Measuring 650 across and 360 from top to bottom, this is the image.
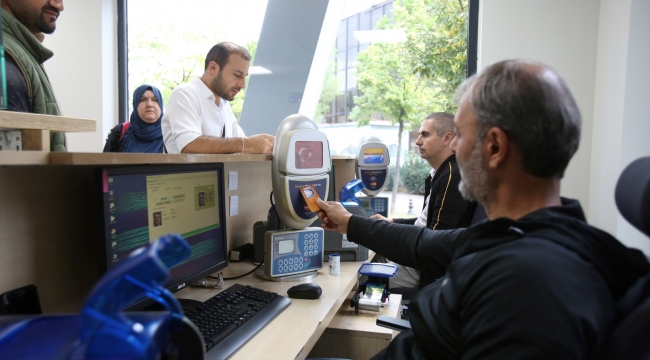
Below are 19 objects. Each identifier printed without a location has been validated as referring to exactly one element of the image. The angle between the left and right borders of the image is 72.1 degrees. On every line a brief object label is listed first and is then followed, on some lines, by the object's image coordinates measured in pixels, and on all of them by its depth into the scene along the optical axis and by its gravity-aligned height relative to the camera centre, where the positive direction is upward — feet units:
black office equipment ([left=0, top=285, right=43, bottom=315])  3.00 -1.08
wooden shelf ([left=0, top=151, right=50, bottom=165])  2.53 -0.07
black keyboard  3.51 -1.50
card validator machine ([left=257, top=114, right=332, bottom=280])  5.53 -0.58
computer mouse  4.86 -1.55
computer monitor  3.44 -0.58
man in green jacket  5.34 +1.15
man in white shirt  7.76 +0.82
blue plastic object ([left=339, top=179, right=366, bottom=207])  7.32 -0.67
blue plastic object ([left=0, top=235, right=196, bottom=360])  1.39 -0.61
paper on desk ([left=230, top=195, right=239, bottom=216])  6.50 -0.83
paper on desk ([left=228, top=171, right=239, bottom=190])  6.41 -0.45
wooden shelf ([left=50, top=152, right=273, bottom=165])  2.87 -0.09
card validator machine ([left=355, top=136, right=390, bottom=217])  11.63 -0.40
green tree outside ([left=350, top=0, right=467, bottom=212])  12.29 +2.48
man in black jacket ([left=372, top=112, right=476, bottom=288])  7.95 -0.74
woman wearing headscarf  10.61 +0.51
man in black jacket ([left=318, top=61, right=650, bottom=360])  2.41 -0.60
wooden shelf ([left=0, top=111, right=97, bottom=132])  2.68 +0.16
